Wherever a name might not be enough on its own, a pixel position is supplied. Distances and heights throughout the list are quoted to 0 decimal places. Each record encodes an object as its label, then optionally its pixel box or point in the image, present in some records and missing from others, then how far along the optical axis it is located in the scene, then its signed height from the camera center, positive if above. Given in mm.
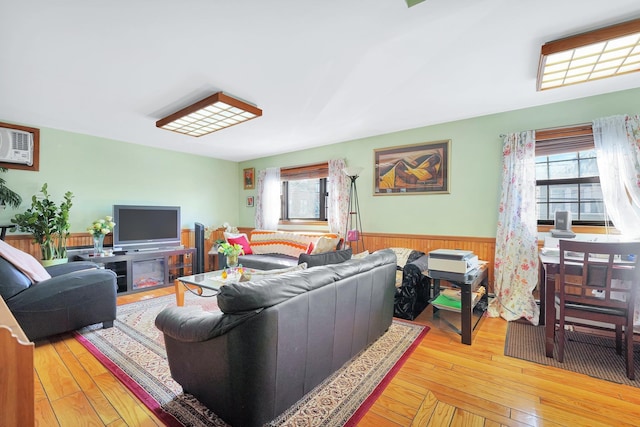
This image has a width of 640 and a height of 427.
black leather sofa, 1353 -688
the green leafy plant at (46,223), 3473 -87
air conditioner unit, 3533 +906
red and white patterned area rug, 1577 -1135
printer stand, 2510 -808
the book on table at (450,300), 2795 -911
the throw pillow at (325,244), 4043 -446
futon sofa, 4133 -528
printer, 2627 -469
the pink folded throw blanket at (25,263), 2289 -414
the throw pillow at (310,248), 4379 -535
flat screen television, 4241 -192
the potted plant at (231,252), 3216 -441
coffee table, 2891 -714
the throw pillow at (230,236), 5033 -388
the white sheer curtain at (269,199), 5480 +309
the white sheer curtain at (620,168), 2574 +423
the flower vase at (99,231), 3893 -218
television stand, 4016 -811
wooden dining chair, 1941 -546
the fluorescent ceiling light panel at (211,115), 2809 +1142
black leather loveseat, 2250 -736
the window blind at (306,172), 4879 +778
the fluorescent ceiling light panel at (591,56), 1801 +1155
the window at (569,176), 2906 +400
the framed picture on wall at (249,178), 5996 +801
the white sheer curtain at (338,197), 4496 +281
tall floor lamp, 4402 -98
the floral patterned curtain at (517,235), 3020 -244
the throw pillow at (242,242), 4961 -485
